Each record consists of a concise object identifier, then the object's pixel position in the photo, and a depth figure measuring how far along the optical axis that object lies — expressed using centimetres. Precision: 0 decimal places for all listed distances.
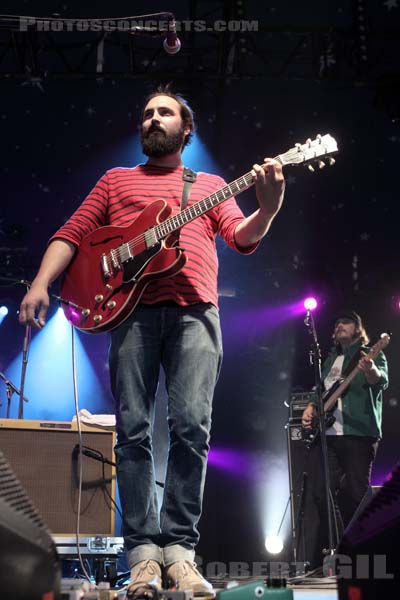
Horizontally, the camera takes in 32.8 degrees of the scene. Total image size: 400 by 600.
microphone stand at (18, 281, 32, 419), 628
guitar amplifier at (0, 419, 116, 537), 447
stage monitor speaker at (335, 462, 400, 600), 139
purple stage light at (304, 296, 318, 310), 624
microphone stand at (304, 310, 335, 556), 538
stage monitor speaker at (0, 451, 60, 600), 117
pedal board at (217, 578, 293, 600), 168
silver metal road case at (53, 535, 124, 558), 440
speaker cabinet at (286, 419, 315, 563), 640
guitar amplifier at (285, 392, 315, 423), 681
